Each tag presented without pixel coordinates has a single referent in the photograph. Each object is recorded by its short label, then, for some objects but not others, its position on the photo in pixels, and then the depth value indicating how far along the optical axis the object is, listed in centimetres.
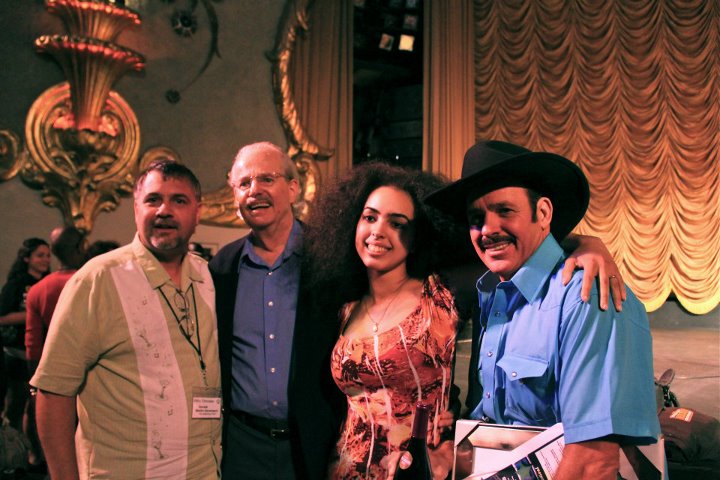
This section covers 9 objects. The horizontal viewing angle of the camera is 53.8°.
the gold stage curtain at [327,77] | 743
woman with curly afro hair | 173
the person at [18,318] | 405
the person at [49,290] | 351
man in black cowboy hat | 120
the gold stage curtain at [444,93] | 839
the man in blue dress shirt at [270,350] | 197
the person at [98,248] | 393
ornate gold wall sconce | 466
